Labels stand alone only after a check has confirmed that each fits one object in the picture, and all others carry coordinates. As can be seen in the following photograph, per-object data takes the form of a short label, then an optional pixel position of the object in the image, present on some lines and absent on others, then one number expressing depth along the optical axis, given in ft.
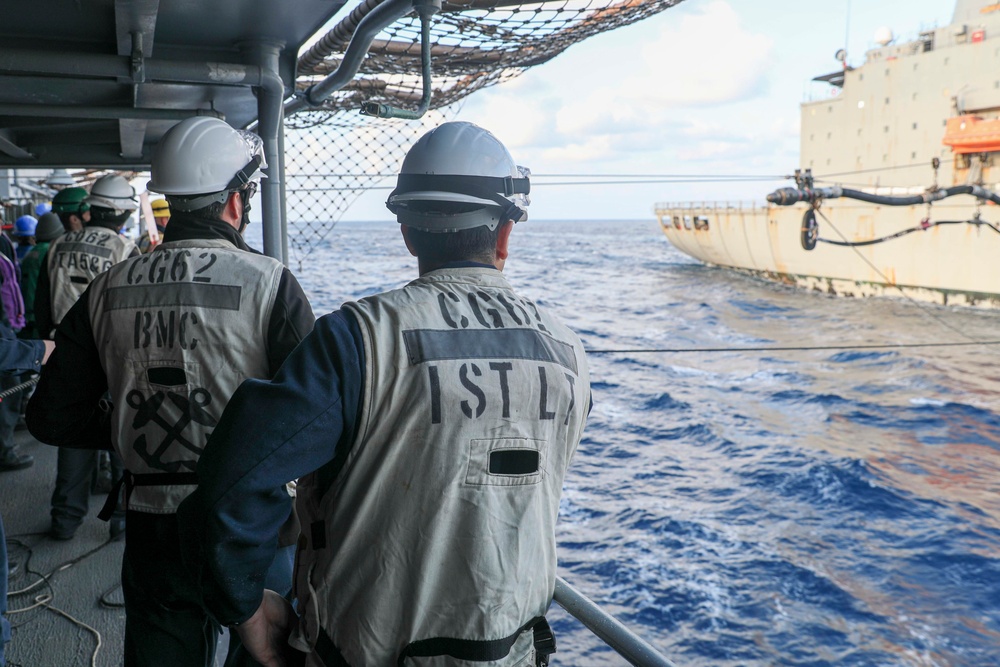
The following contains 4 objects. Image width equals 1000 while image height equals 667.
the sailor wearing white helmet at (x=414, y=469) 3.96
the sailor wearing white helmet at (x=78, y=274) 13.92
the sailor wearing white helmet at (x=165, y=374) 6.53
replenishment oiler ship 91.86
